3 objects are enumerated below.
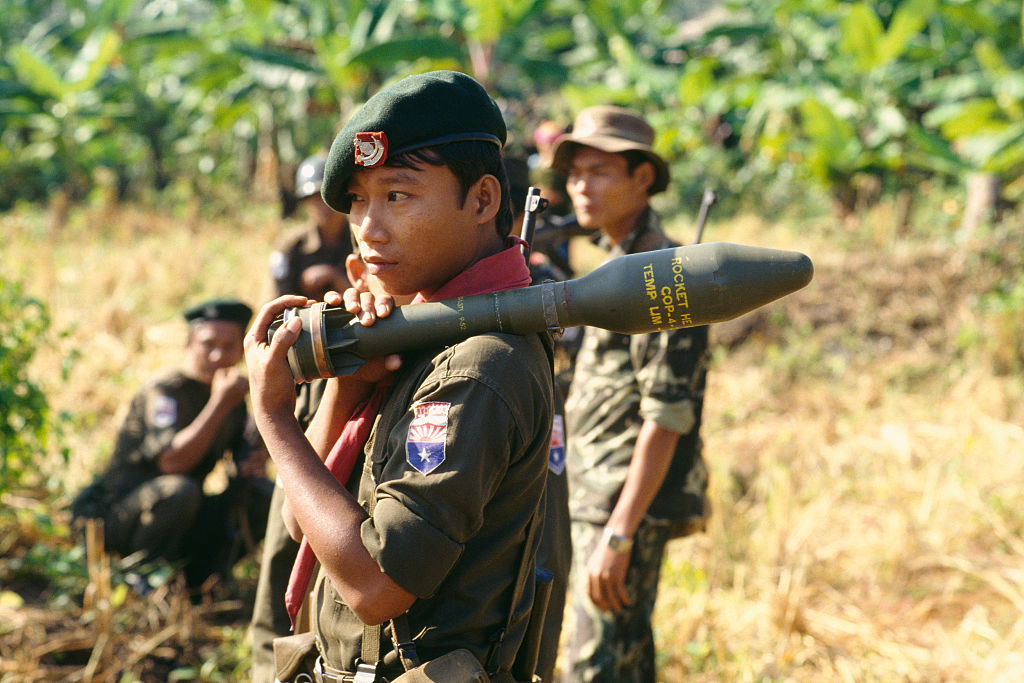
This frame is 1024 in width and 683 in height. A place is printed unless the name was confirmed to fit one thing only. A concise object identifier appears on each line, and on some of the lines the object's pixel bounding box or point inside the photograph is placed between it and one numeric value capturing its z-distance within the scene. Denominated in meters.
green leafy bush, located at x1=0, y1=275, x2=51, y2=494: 3.94
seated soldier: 4.31
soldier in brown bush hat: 2.91
